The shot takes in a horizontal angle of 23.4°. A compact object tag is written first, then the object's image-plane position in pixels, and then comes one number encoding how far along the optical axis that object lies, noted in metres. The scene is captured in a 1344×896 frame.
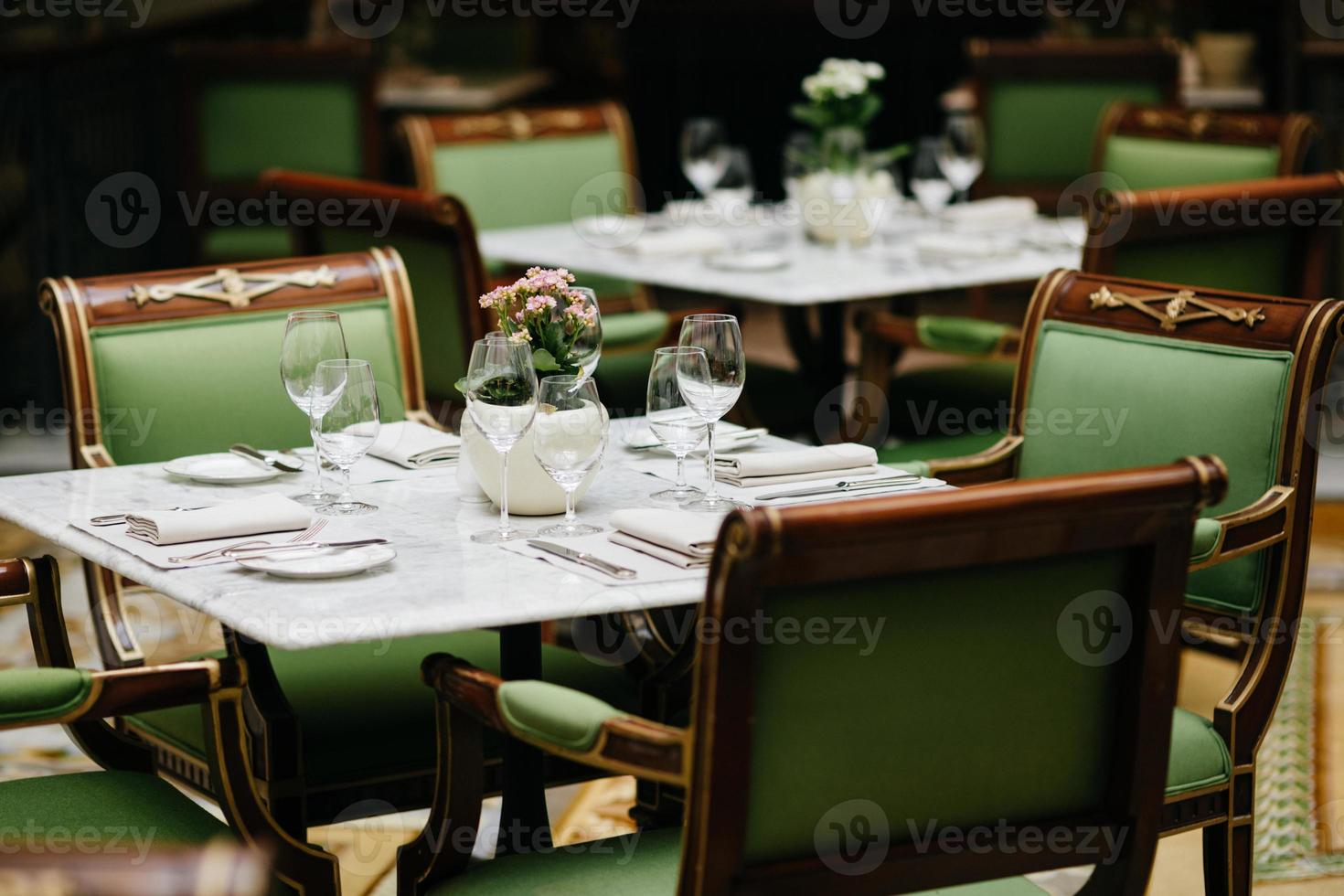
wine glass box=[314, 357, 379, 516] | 3.71
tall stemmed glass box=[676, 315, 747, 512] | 3.68
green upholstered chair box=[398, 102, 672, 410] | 8.04
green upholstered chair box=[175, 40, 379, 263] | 9.81
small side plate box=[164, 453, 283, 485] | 3.97
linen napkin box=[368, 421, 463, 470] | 4.15
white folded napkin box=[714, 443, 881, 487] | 3.85
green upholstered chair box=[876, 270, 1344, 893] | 3.94
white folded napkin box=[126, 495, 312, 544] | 3.48
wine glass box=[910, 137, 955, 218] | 7.67
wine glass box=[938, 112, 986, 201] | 7.70
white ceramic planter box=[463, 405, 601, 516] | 3.66
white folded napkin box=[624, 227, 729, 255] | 7.13
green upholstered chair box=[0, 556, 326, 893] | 3.13
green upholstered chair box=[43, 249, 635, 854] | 3.81
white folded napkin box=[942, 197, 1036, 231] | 7.65
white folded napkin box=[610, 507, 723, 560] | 3.32
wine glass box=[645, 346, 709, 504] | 3.74
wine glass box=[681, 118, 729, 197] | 7.82
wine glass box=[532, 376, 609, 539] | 3.47
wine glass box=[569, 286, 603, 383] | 3.78
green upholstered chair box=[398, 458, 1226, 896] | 2.55
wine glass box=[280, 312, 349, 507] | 3.79
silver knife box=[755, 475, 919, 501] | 3.73
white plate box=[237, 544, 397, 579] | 3.24
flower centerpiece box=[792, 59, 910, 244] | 7.30
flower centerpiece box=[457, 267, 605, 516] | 3.65
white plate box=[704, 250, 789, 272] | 6.75
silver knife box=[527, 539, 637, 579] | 3.21
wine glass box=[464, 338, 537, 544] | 3.51
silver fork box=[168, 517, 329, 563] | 3.38
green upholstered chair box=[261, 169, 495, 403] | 6.04
